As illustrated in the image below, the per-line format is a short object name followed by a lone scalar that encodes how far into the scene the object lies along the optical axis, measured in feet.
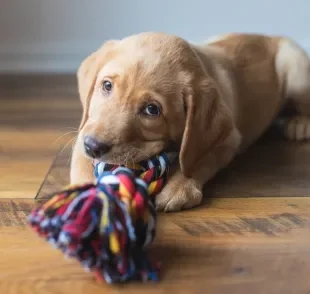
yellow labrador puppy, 1.99
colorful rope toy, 1.54
